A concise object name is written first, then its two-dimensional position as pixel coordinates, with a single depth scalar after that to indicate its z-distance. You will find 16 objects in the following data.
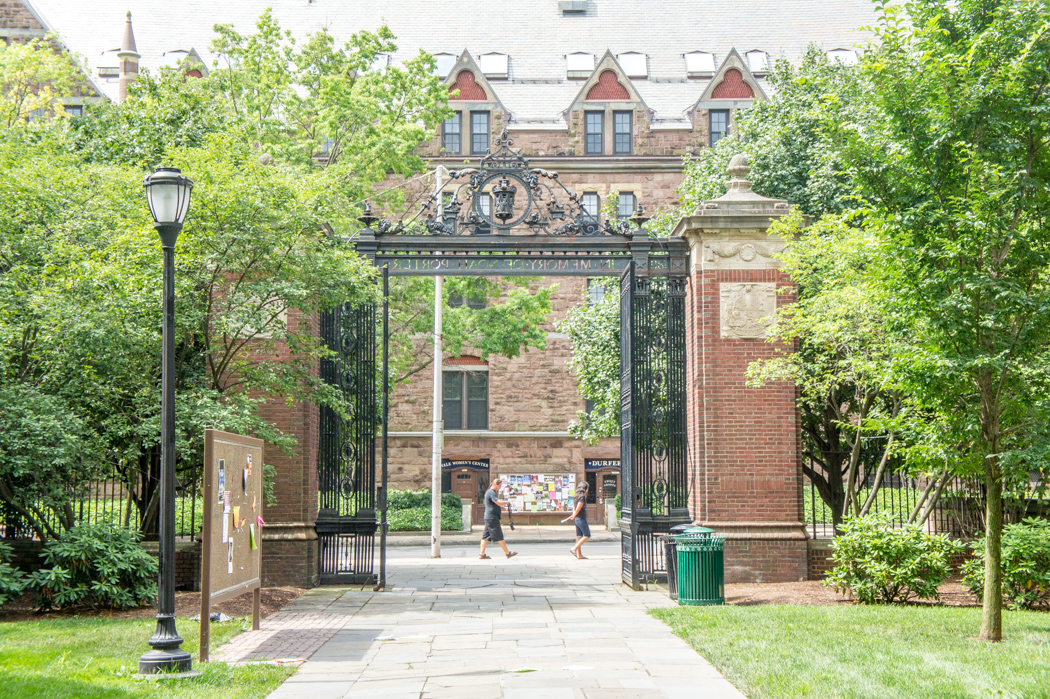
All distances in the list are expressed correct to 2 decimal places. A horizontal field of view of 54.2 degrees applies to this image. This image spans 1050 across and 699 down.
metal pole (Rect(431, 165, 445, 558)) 23.68
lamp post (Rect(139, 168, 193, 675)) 8.11
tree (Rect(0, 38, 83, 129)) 19.81
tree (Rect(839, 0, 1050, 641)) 9.23
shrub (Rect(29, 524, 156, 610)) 11.49
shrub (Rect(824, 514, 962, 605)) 12.30
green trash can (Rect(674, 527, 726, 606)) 12.53
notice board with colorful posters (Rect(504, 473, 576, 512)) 36.50
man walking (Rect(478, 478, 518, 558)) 21.53
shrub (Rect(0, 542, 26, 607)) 10.93
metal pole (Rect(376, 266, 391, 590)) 14.35
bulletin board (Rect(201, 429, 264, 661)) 8.84
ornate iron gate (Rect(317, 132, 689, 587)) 14.85
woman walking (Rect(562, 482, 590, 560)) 21.27
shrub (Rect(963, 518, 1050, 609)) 11.98
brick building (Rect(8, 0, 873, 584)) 37.25
